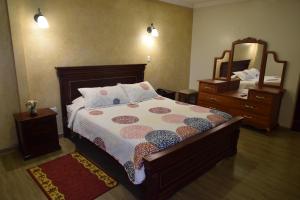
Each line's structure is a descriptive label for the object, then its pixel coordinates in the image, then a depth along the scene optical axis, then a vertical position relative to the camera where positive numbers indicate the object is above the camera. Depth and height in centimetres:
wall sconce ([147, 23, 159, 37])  398 +53
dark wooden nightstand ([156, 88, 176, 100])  427 -72
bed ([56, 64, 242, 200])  179 -92
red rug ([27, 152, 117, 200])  201 -130
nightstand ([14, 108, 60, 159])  250 -96
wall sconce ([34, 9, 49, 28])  262 +46
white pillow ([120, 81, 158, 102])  335 -56
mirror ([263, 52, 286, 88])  360 -20
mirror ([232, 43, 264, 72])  380 +7
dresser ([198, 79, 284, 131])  342 -75
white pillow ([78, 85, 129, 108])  294 -57
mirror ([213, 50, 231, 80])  436 -15
